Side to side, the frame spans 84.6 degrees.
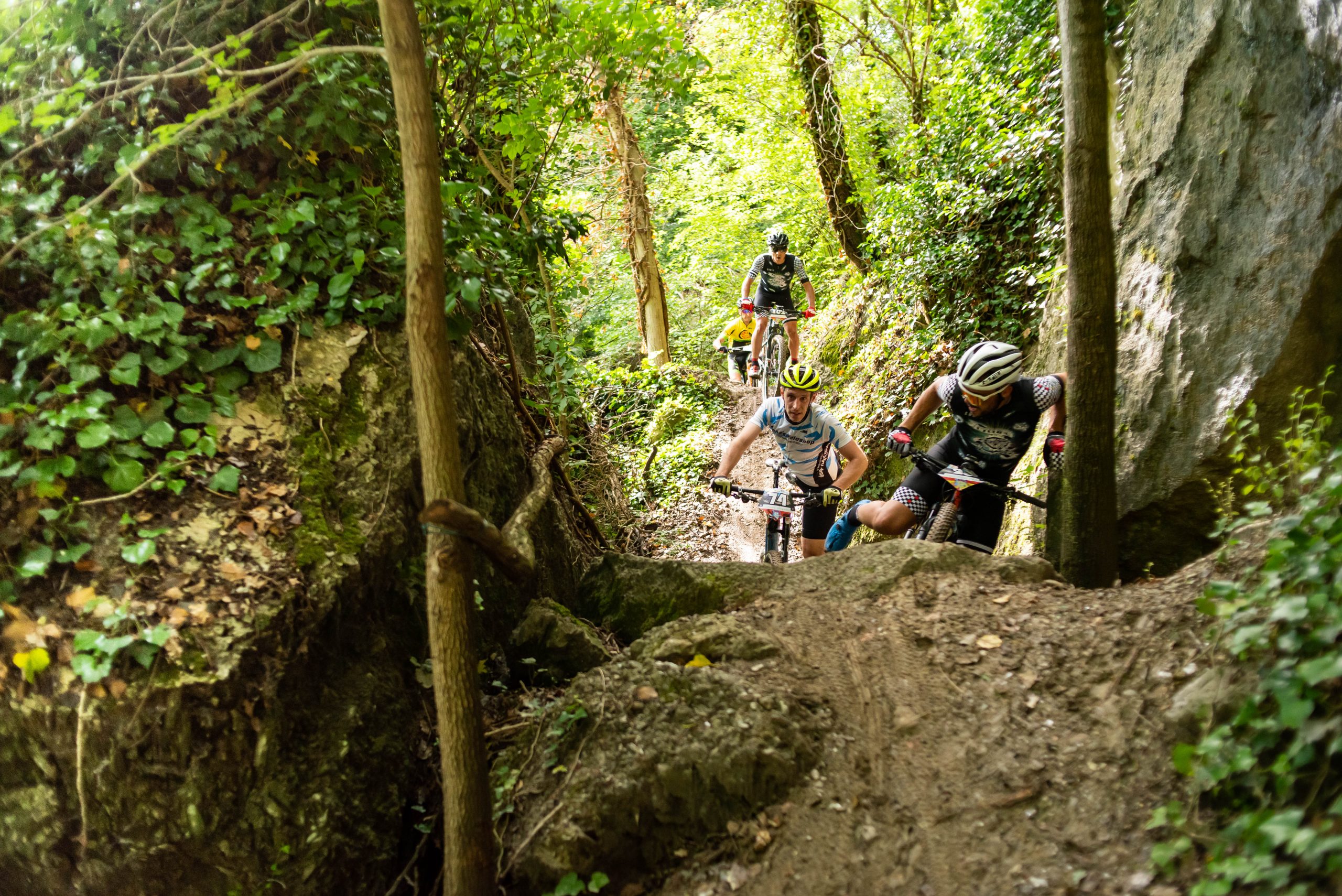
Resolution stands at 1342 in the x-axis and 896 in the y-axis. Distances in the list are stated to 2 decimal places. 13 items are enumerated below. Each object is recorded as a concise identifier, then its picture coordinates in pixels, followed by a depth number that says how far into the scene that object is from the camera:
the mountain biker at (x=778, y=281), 11.12
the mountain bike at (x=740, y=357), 14.66
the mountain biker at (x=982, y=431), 5.00
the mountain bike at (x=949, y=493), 5.09
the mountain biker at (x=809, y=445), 6.20
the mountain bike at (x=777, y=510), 6.29
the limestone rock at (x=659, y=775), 3.05
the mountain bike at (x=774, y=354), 11.55
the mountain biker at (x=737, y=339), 14.08
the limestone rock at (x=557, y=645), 4.32
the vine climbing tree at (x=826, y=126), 12.92
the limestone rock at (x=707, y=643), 3.92
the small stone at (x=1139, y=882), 2.23
